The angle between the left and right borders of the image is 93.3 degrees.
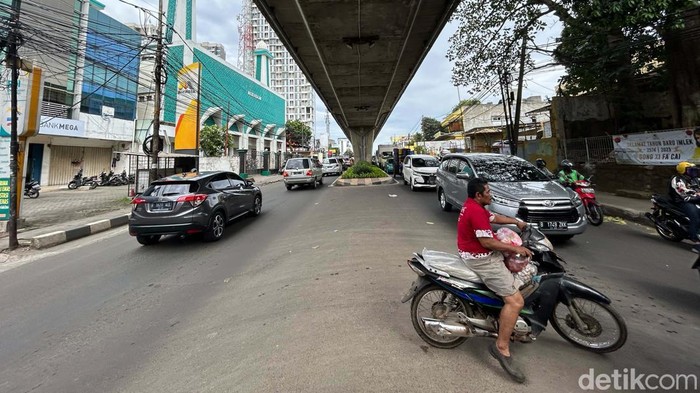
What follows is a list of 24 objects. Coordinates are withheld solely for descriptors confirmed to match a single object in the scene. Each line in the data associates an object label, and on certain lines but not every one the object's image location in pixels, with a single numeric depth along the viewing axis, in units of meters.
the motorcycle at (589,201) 7.40
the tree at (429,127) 67.84
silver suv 5.51
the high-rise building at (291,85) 110.38
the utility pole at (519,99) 15.33
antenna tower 70.50
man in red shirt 2.43
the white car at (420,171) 13.96
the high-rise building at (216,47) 65.90
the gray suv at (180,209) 6.43
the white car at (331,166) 31.38
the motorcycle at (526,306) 2.57
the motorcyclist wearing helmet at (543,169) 7.02
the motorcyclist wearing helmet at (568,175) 7.69
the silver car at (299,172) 17.42
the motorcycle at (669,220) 5.83
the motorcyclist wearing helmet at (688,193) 5.57
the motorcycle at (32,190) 15.44
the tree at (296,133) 75.38
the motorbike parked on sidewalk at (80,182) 19.67
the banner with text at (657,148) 8.85
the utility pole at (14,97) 7.44
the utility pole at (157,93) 13.41
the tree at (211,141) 32.66
